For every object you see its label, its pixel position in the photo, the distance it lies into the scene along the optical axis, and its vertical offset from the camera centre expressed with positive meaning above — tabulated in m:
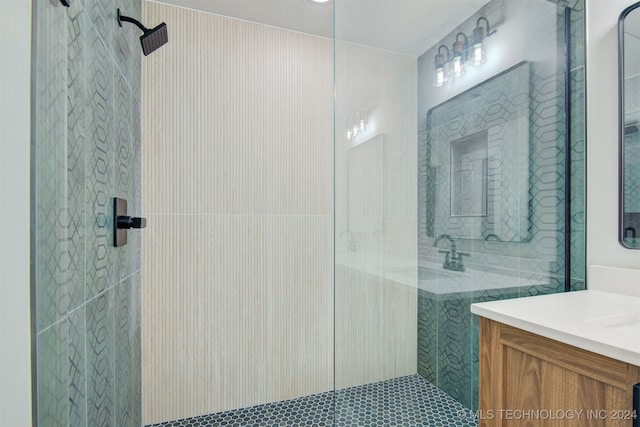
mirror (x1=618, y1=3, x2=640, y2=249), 1.16 +0.32
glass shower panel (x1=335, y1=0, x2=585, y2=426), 1.39 +0.18
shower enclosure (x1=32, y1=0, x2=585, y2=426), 0.85 +0.05
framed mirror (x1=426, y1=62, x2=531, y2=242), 1.43 +0.23
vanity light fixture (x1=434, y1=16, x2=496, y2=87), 1.42 +0.70
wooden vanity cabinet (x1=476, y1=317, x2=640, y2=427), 0.73 -0.43
